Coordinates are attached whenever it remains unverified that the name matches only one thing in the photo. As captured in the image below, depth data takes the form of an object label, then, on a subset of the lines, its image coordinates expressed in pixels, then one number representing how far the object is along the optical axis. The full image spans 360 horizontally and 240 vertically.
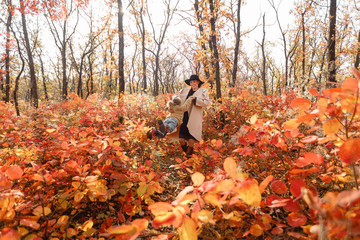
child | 3.51
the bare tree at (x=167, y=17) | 15.89
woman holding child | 3.93
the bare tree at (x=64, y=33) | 14.52
